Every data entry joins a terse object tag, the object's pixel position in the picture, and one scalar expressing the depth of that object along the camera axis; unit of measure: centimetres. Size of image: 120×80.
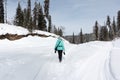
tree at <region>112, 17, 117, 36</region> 13931
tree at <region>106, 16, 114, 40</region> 13570
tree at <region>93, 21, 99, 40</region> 12600
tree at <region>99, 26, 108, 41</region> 12536
